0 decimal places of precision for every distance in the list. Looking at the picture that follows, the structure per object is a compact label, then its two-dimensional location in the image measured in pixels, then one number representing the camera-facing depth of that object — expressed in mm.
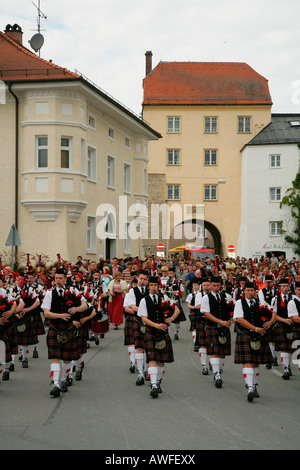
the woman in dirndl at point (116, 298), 18047
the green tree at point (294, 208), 47562
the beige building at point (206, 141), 52125
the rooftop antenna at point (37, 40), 32344
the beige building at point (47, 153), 25984
